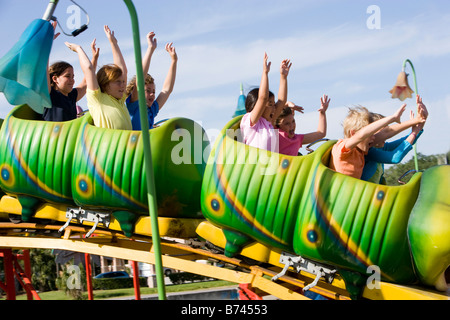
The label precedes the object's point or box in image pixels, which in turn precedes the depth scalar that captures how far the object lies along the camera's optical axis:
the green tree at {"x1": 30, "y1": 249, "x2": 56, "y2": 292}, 22.62
